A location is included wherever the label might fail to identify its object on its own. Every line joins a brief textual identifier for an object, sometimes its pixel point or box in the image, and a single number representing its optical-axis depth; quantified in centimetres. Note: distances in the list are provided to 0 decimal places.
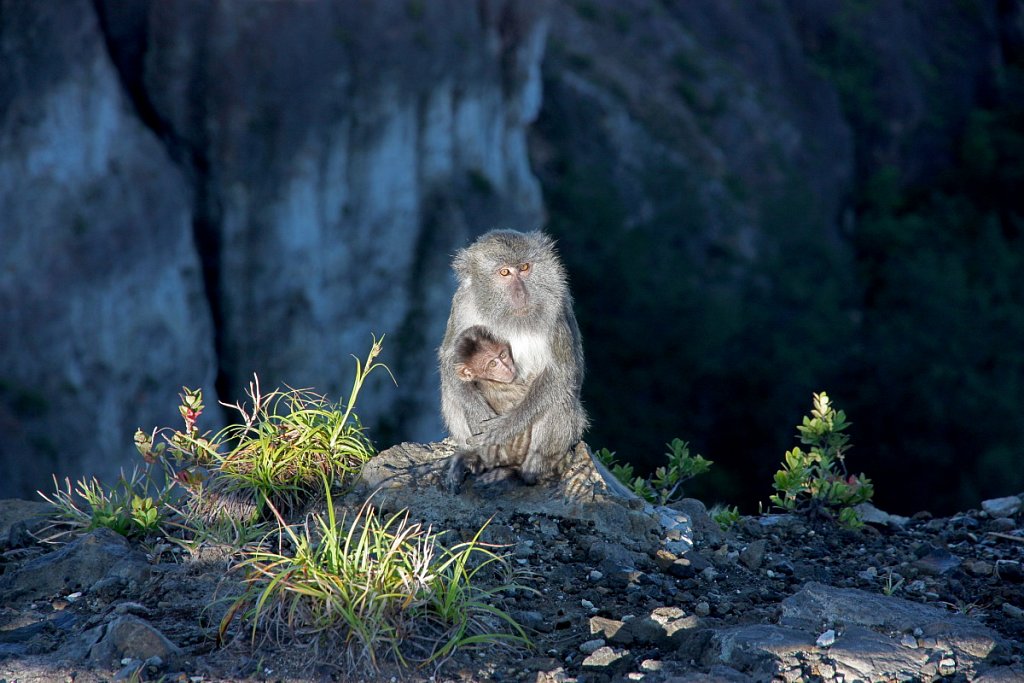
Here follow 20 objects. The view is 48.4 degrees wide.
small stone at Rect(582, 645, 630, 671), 394
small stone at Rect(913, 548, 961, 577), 509
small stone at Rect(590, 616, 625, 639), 419
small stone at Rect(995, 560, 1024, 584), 493
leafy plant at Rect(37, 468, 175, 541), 480
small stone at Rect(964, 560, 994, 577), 504
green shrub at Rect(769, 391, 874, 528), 571
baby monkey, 529
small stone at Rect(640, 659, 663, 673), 391
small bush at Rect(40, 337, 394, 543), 476
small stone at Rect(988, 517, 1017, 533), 566
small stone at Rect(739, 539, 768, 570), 503
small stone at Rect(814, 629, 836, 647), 402
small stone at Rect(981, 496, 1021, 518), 594
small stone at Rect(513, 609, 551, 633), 426
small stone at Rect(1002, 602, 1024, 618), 453
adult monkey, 527
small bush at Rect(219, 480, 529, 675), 380
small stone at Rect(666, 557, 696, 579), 482
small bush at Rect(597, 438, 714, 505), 595
